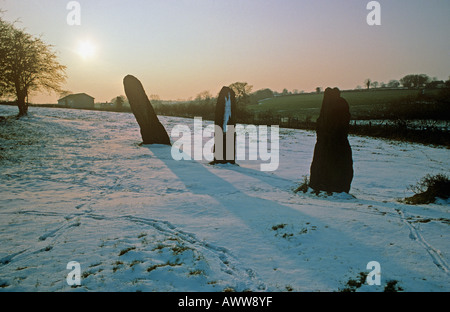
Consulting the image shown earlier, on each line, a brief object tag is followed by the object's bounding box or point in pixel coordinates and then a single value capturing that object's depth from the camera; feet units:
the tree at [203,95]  306.06
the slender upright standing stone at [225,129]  39.27
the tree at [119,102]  192.93
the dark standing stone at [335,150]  25.02
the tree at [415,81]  236.43
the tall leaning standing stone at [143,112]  50.24
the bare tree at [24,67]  71.10
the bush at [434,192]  22.04
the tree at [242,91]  194.39
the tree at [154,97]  392.66
